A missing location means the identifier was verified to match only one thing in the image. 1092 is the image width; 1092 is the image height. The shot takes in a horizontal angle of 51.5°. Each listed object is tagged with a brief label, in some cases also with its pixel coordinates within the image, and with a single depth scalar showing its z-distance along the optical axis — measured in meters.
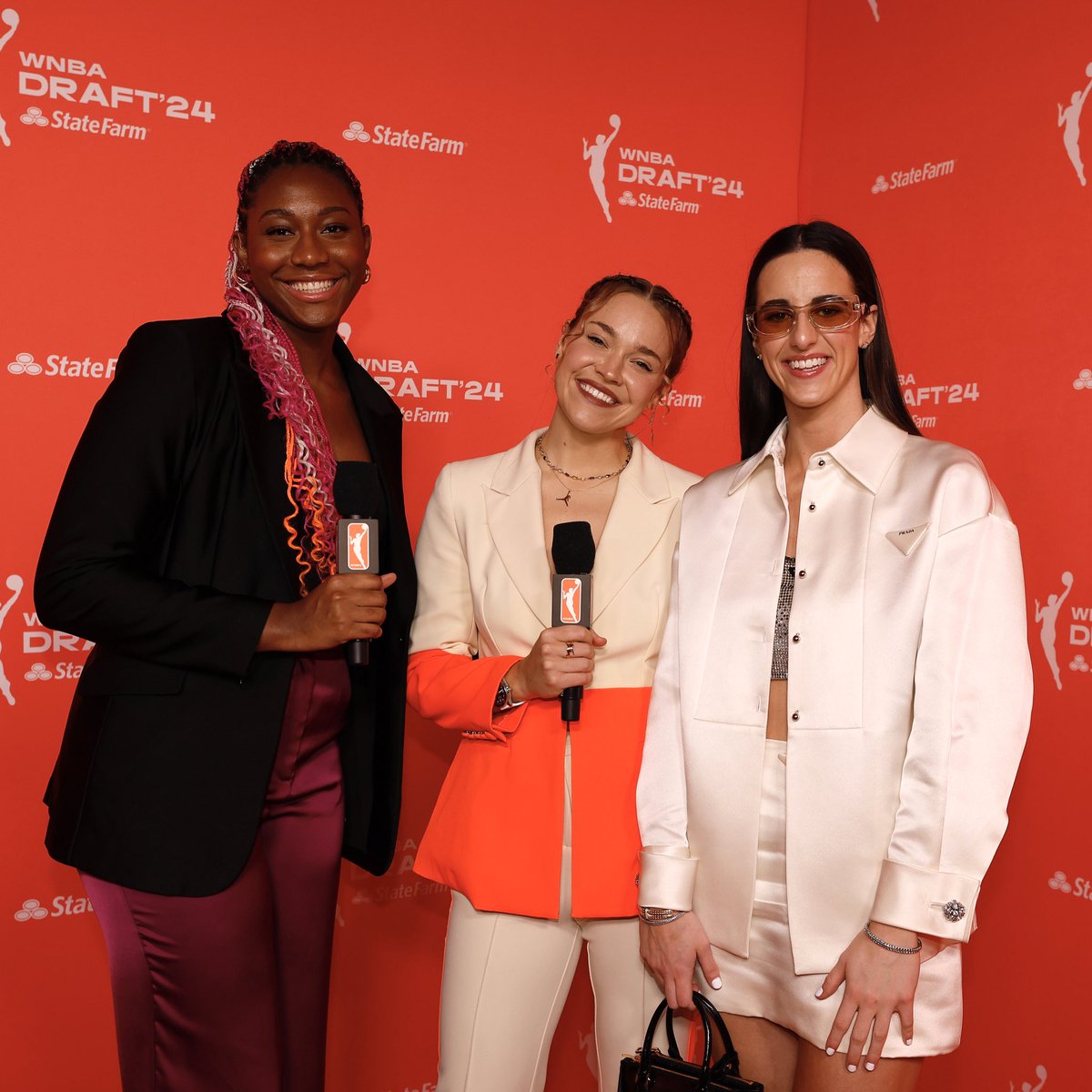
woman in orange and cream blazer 2.35
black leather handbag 1.93
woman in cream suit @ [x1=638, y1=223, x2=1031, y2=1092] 1.85
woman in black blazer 2.07
